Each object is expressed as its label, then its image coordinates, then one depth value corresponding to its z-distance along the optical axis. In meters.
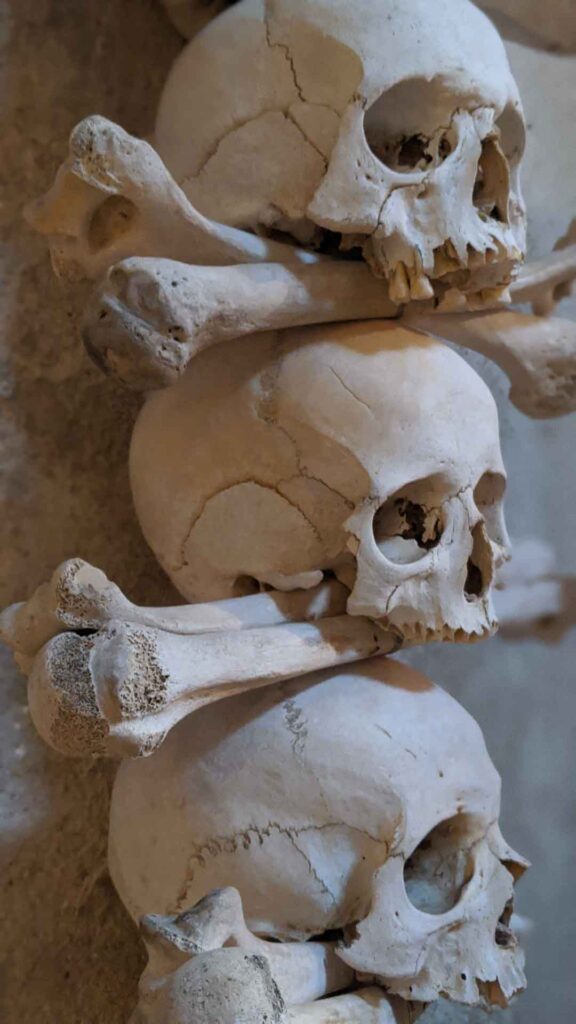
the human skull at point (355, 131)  0.96
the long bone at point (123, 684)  0.89
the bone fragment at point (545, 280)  1.12
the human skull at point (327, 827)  0.96
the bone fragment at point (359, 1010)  0.93
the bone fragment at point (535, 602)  1.26
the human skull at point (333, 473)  0.97
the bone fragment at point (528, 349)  1.07
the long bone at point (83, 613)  0.91
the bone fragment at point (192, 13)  1.07
